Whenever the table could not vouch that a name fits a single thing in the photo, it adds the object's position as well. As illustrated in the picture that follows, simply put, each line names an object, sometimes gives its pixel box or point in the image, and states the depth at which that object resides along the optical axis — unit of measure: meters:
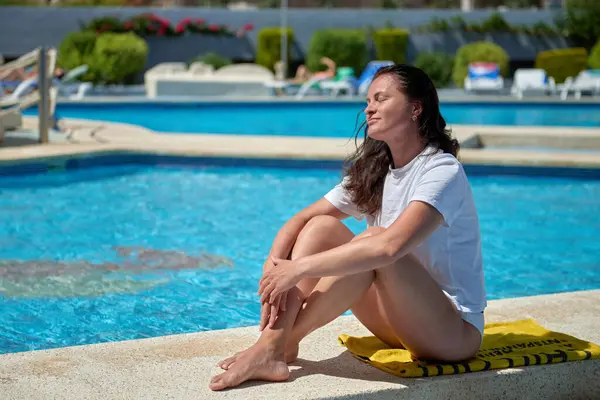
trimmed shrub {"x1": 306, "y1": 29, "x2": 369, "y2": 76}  22.56
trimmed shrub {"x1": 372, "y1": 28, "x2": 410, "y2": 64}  23.20
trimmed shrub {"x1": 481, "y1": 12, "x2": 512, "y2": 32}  24.39
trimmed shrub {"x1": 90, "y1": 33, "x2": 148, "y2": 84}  20.25
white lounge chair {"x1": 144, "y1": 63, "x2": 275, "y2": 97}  17.31
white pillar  22.45
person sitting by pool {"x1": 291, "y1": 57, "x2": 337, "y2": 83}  18.52
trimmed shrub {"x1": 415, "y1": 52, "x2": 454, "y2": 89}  22.11
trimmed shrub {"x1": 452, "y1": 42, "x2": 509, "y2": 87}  21.12
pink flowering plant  22.17
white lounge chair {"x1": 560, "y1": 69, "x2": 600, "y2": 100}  17.64
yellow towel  2.65
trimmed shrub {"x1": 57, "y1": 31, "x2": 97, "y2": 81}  20.58
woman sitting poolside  2.47
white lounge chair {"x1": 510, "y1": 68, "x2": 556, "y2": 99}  17.72
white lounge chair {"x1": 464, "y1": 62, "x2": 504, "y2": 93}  18.42
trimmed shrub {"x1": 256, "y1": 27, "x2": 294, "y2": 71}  23.09
